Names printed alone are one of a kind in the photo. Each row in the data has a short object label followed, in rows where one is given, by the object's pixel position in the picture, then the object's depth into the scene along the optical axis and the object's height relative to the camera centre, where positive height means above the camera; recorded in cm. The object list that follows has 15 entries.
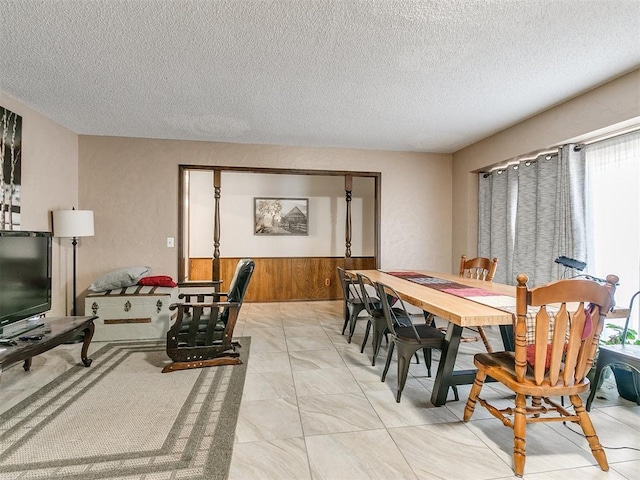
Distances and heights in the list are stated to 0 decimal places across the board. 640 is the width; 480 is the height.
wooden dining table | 171 -40
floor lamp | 346 +17
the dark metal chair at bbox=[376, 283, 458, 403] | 220 -68
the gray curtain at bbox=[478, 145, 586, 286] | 308 +29
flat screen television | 231 -28
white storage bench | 350 -81
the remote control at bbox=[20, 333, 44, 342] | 222 -68
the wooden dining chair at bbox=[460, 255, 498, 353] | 315 -28
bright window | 271 +27
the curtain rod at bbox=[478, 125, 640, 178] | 273 +94
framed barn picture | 578 +44
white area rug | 159 -111
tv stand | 200 -70
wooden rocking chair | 273 -81
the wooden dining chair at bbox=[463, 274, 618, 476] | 146 -52
